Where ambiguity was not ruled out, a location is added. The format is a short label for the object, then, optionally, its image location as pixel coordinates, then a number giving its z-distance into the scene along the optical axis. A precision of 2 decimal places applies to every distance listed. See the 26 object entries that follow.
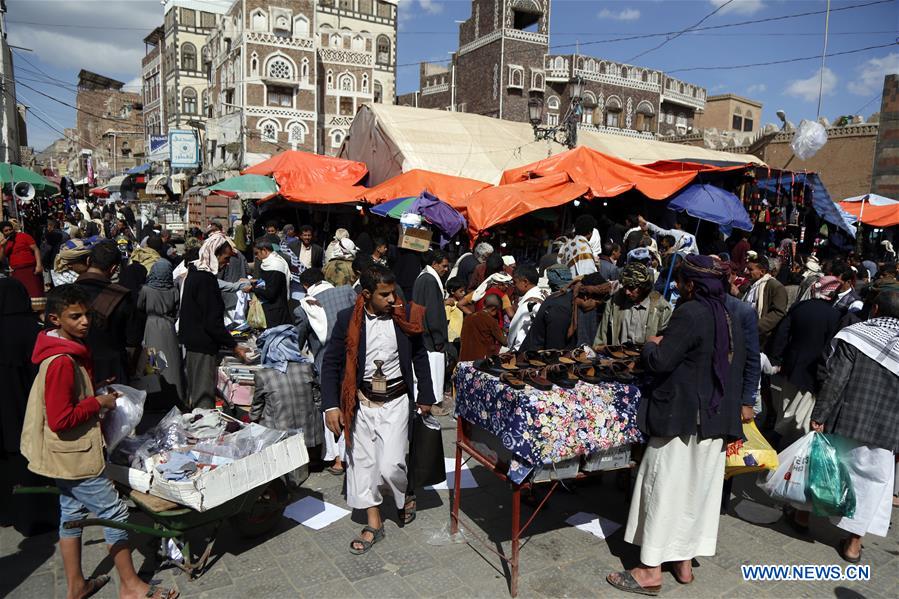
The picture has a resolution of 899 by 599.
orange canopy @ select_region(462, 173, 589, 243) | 9.05
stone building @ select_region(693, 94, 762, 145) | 41.03
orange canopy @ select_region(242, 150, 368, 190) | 12.85
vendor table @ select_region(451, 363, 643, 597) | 3.00
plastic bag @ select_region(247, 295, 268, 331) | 5.93
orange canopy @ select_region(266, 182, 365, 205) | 12.14
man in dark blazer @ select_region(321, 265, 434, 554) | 3.57
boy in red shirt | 2.80
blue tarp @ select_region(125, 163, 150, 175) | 38.25
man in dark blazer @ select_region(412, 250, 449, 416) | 5.53
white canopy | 13.23
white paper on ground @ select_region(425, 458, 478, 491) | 4.55
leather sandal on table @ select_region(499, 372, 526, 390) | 3.12
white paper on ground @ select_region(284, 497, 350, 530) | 3.99
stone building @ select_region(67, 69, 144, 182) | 51.59
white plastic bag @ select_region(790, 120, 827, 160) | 10.89
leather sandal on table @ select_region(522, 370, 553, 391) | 3.14
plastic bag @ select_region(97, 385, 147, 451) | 3.17
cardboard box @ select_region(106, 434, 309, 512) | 3.05
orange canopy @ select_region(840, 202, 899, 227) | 12.62
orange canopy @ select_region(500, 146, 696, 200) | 9.11
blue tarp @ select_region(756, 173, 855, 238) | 10.00
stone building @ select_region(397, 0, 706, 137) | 37.00
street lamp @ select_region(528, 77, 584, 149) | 13.12
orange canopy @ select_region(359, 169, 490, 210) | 10.92
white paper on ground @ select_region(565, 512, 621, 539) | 3.92
